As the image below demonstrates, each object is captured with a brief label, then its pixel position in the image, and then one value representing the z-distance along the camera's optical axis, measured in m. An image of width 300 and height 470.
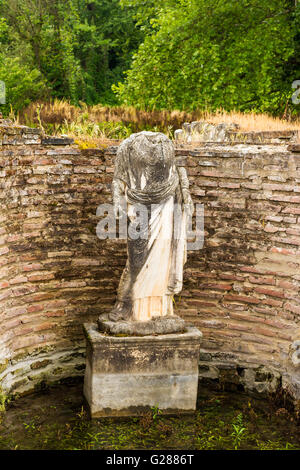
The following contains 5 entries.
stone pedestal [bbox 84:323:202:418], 5.67
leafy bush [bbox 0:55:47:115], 13.72
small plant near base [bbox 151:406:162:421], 5.81
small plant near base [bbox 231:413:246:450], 5.42
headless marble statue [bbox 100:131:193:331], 5.52
